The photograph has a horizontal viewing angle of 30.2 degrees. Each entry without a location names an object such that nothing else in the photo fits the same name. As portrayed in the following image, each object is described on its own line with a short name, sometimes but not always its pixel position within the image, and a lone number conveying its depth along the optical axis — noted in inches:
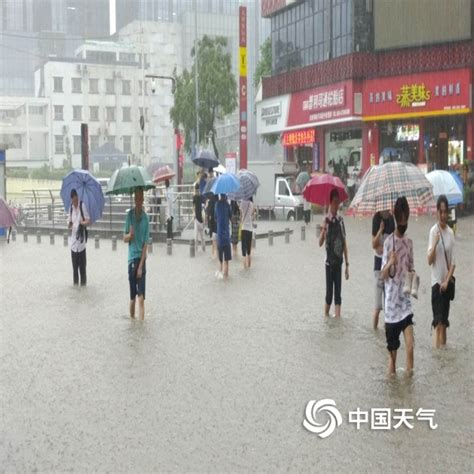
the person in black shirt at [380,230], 402.9
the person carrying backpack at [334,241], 451.2
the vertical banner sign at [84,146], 1317.7
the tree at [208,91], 1921.8
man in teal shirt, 461.7
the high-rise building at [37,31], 4020.7
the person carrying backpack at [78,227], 596.7
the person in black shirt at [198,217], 862.5
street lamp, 1483.8
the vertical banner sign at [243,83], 1226.0
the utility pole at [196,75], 1815.1
